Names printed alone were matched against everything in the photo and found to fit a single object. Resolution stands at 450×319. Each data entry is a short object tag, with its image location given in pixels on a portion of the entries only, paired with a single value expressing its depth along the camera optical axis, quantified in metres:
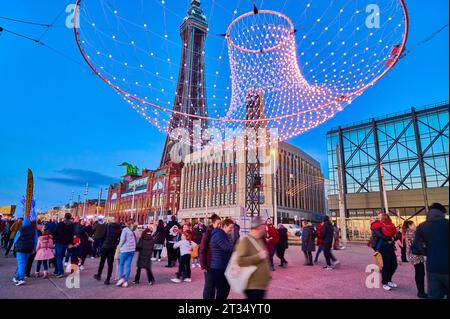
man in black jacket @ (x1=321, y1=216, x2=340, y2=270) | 10.11
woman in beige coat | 3.57
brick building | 67.81
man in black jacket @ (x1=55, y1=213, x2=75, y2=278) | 8.31
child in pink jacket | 8.18
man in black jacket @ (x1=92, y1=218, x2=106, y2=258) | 9.77
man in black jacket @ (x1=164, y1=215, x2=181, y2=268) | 10.72
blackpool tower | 86.21
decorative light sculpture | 7.52
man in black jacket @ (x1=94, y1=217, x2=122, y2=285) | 7.36
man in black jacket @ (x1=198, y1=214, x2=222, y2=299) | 4.65
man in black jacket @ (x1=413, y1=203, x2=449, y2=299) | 3.50
